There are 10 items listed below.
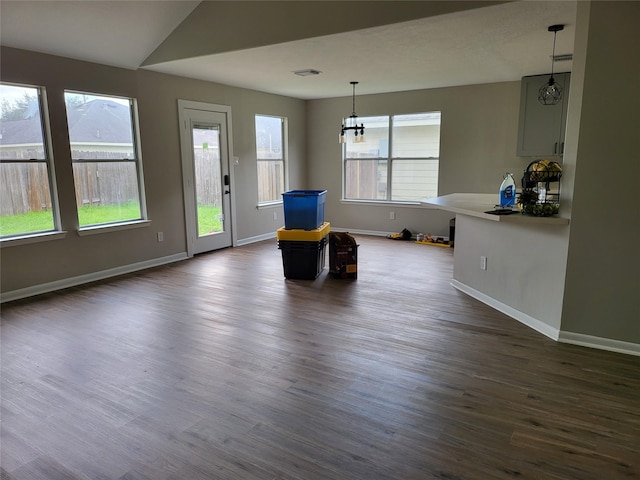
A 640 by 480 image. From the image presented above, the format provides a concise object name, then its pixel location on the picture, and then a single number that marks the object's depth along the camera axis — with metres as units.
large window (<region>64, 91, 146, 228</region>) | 4.56
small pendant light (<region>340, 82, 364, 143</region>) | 6.44
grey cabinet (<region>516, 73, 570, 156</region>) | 5.47
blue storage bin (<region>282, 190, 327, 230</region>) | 4.68
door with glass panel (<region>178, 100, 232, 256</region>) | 5.71
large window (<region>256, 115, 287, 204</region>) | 7.07
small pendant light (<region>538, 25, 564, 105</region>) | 4.09
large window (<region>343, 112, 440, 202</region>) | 6.89
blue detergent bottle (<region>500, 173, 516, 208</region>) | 3.44
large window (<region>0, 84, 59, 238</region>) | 3.98
